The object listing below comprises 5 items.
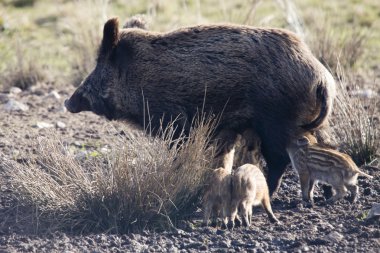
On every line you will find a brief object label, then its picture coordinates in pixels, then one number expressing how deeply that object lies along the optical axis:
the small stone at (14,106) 21.89
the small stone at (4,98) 22.83
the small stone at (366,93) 18.43
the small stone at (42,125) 20.22
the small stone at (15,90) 23.92
